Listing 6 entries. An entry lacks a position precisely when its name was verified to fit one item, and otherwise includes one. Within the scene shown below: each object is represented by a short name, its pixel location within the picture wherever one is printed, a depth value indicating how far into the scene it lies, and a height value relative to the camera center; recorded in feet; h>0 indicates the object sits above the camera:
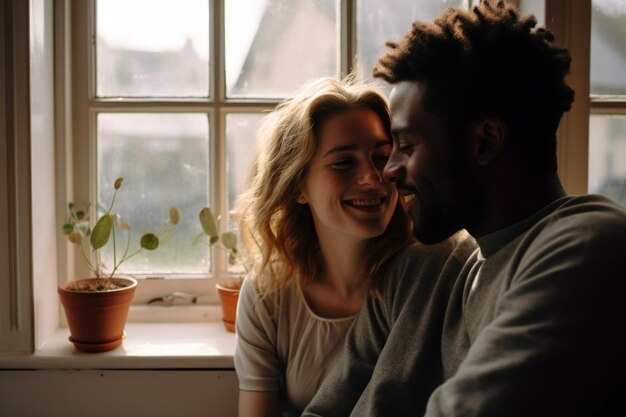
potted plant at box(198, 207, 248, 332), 4.88 -0.66
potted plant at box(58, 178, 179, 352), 4.44 -0.85
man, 2.04 -0.17
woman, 3.85 -0.35
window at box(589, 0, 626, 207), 5.00 +0.77
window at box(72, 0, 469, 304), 5.08 +0.94
